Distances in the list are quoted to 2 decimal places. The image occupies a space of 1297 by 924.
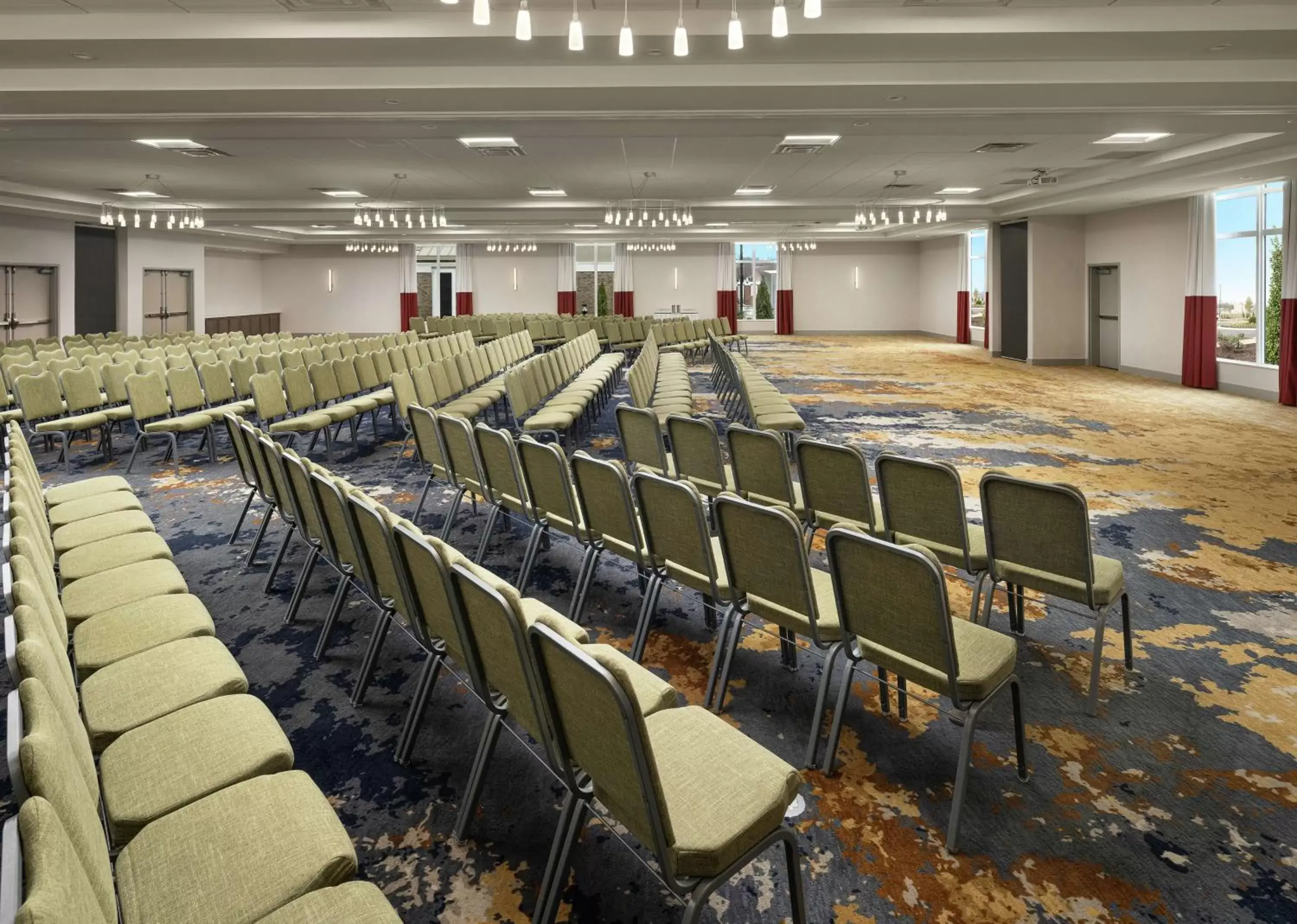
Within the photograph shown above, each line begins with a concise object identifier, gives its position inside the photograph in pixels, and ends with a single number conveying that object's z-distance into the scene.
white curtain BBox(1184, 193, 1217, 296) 13.80
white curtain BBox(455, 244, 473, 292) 28.17
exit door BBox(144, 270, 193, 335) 20.59
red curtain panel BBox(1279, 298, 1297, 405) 11.98
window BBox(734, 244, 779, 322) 29.39
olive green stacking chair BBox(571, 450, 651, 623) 3.65
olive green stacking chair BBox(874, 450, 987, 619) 3.54
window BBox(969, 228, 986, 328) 23.98
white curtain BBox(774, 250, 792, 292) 28.81
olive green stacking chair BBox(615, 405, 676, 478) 5.52
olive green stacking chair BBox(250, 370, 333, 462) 7.72
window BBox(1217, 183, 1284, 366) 12.90
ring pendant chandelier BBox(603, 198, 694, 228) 15.82
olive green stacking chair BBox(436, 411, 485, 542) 5.20
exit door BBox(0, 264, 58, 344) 16.88
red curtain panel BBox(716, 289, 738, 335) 28.66
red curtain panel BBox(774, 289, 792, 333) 28.81
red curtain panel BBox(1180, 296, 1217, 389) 13.85
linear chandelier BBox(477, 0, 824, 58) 4.36
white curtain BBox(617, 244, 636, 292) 28.62
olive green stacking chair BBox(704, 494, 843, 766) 2.78
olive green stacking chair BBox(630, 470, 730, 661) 3.17
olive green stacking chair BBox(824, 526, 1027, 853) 2.41
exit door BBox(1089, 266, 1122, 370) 17.53
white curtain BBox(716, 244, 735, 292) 28.56
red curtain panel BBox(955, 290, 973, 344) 24.64
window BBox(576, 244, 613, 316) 28.92
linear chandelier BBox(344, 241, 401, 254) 22.78
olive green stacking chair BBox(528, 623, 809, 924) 1.69
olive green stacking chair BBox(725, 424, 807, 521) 4.58
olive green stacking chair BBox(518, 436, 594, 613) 4.15
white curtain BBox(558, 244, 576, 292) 28.34
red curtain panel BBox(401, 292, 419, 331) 27.86
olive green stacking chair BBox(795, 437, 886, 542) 4.04
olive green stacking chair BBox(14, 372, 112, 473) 7.98
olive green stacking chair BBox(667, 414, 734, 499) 5.06
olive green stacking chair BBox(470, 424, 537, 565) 4.63
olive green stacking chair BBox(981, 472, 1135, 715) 3.13
